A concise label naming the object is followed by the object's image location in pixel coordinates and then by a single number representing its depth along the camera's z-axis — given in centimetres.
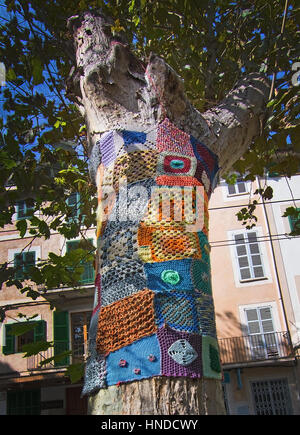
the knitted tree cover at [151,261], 205
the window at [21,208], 1670
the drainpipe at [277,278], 1562
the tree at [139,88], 302
